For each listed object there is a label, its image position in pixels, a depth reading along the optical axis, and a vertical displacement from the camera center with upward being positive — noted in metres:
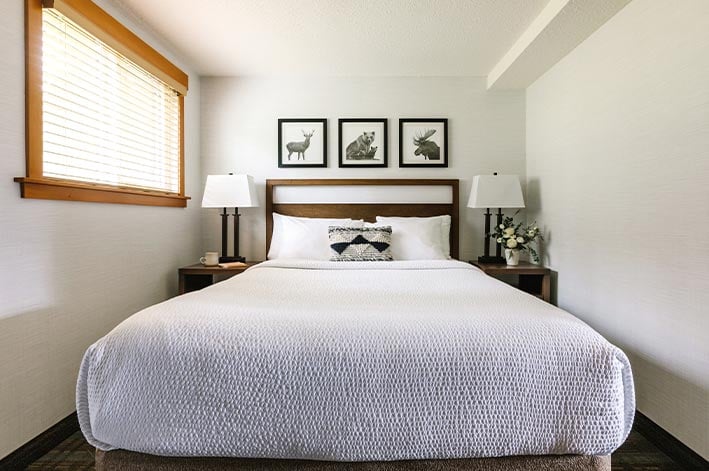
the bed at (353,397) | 1.30 -0.53
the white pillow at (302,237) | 3.36 -0.08
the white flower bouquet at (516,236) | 3.40 -0.07
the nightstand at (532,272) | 3.28 -0.34
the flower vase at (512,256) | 3.38 -0.22
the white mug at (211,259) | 3.37 -0.26
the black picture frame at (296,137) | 3.81 +0.80
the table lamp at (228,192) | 3.44 +0.28
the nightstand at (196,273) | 3.25 -0.37
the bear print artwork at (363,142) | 3.82 +0.78
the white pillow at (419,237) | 3.34 -0.08
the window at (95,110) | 1.98 +0.69
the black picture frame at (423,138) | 3.81 +0.80
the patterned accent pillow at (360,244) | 3.13 -0.13
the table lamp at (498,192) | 3.46 +0.30
